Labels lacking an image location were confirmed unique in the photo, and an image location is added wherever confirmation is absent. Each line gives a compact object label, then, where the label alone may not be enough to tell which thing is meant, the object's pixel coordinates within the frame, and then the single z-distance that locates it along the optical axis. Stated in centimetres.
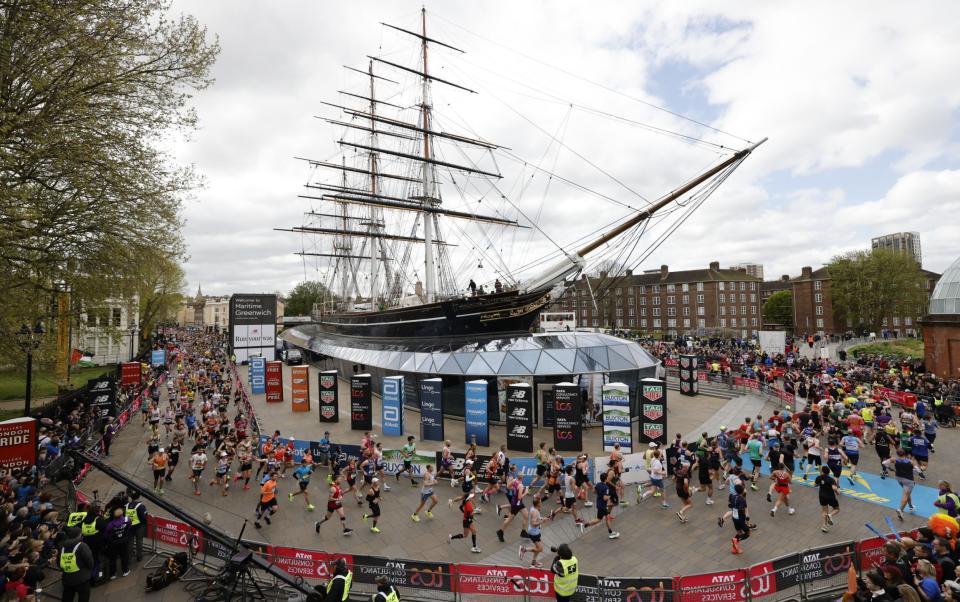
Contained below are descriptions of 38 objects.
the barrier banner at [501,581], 690
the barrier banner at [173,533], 858
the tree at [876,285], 5188
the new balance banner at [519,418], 1458
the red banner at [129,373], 2459
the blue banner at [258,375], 2759
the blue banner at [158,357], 3400
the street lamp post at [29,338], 1287
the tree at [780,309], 8050
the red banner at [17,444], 1008
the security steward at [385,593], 541
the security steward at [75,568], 679
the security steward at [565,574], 620
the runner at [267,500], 1012
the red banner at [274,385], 2484
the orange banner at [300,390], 2230
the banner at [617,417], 1384
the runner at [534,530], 836
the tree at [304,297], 10265
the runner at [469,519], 894
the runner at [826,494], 898
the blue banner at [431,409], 1630
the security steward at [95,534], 770
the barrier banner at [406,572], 697
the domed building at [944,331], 2509
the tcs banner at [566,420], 1436
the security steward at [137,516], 851
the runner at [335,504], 975
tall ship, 2338
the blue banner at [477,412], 1560
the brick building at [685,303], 7419
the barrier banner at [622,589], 618
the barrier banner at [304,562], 747
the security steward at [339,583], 592
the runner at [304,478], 1096
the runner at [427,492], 1023
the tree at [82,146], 1020
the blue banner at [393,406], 1727
